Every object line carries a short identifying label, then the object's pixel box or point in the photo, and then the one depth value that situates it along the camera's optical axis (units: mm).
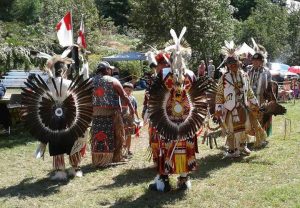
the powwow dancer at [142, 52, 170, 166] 5559
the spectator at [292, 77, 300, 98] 16119
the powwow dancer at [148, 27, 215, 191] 5289
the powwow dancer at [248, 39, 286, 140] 7930
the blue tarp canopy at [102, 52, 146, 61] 24203
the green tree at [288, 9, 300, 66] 30602
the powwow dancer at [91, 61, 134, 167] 6750
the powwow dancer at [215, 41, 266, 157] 6891
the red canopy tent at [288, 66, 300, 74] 19500
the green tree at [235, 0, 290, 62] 31062
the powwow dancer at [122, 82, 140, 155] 7500
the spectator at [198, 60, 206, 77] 19944
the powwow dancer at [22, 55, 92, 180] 5965
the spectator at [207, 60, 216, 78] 21047
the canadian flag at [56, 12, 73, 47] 6934
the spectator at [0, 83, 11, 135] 9672
